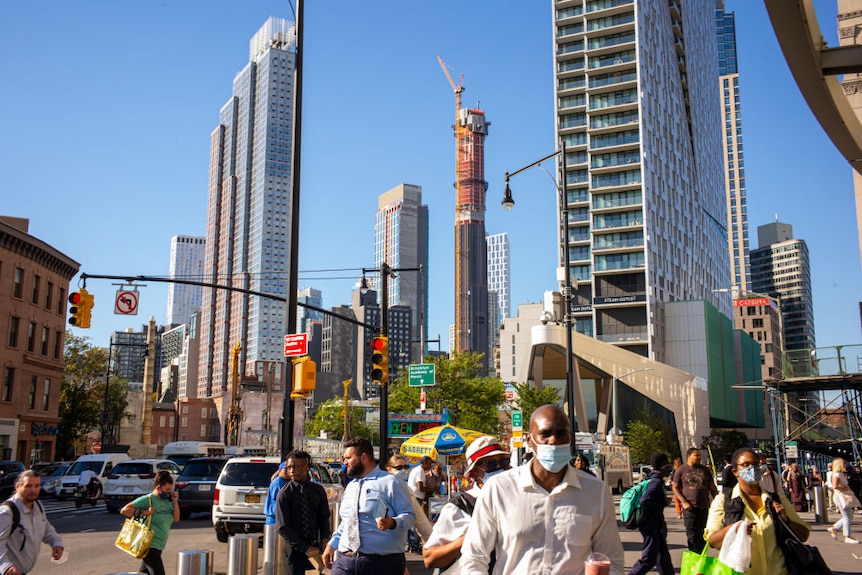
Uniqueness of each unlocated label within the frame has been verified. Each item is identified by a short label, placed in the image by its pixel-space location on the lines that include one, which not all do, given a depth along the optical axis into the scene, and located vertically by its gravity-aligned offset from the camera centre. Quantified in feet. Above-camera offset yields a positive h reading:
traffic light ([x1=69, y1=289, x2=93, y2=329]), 67.31 +9.19
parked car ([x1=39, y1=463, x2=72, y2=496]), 117.39 -8.47
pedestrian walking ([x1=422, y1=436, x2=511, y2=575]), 16.28 -1.88
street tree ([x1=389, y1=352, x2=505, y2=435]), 192.81 +5.89
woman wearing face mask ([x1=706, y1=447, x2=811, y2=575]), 21.42 -2.61
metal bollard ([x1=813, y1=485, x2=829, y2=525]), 76.38 -7.95
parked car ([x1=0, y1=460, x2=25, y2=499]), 103.50 -7.02
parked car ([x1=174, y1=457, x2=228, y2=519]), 75.56 -5.70
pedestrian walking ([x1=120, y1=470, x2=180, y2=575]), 32.32 -3.55
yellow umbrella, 67.72 -1.83
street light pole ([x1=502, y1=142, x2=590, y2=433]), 73.97 +13.43
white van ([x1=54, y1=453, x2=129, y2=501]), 110.93 -6.27
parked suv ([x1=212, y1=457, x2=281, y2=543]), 55.16 -5.06
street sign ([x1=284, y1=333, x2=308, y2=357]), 50.16 +4.63
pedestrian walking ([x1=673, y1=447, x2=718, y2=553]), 37.29 -3.67
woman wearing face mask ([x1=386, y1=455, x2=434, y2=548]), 23.54 -2.96
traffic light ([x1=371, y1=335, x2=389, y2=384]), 63.87 +4.83
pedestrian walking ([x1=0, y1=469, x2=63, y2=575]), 24.36 -3.31
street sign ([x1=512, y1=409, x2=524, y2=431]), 84.89 +0.01
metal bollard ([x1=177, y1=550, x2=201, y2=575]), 26.30 -4.50
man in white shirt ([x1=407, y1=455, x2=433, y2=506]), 45.33 -3.19
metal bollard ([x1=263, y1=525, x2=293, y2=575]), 33.24 -5.35
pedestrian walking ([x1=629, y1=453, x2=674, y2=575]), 34.24 -4.69
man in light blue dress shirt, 21.72 -2.70
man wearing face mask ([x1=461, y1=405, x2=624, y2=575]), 12.42 -1.47
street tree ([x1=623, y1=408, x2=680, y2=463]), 232.53 -4.76
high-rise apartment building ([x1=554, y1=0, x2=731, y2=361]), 305.94 +95.49
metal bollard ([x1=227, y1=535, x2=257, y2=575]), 30.22 -4.82
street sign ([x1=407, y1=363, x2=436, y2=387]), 98.68 +5.47
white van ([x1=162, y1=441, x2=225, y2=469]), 158.20 -5.71
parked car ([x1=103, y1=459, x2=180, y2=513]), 87.45 -6.49
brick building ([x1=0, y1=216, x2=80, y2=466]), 146.00 +15.38
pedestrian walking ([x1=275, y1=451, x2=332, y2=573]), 28.19 -3.29
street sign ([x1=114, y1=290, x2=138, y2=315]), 72.38 +10.42
